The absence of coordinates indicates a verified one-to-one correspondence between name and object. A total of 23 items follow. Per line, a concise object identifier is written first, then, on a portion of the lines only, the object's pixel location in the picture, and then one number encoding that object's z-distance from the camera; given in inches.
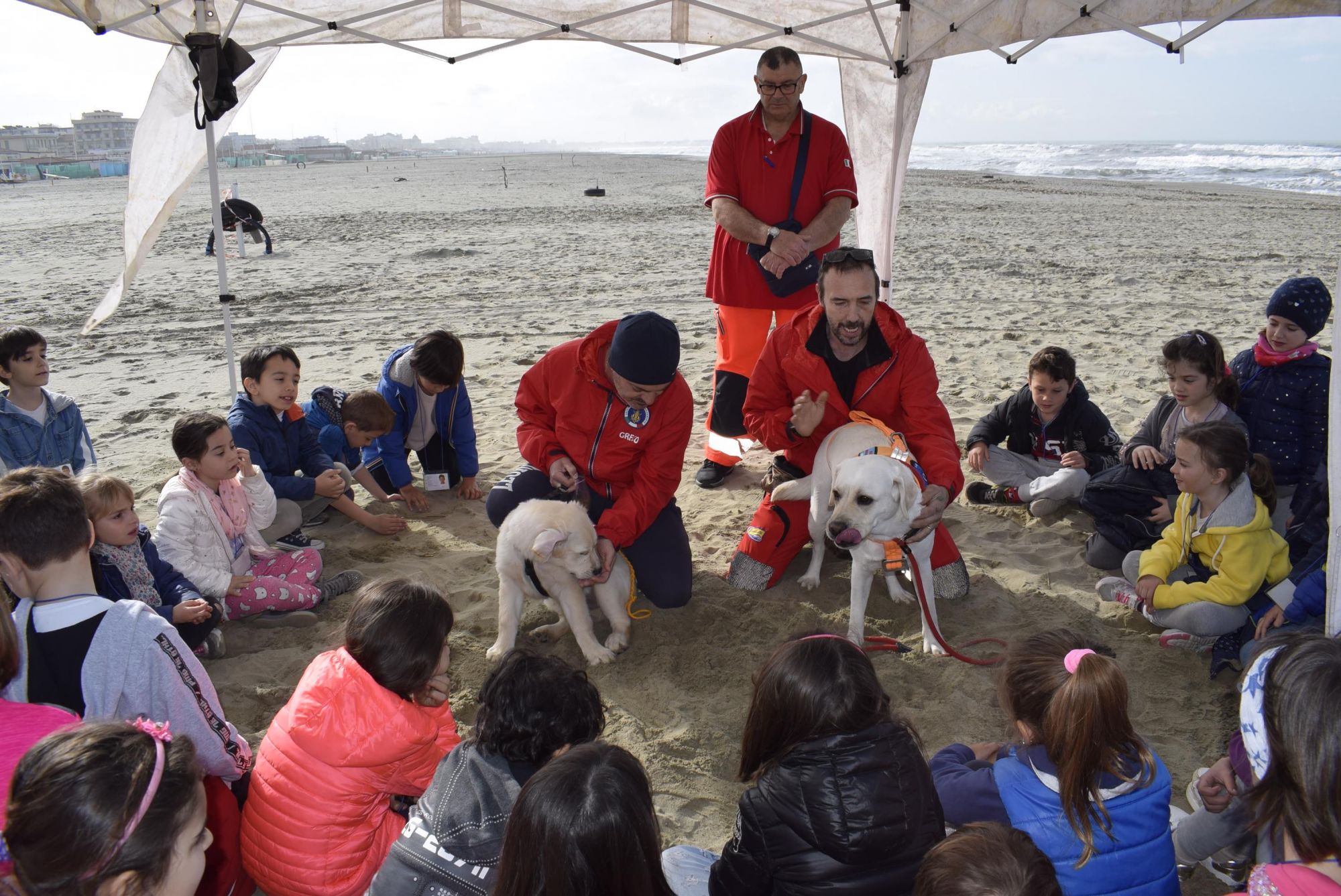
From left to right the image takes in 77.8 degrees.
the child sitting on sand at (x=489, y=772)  81.4
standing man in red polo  224.1
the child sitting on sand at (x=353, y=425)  214.5
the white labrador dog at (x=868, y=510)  147.9
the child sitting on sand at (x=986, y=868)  63.8
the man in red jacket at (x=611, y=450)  175.6
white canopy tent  213.6
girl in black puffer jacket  78.5
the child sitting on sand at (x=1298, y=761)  66.9
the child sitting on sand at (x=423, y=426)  217.9
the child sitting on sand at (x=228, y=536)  162.4
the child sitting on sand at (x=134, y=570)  133.9
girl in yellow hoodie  149.9
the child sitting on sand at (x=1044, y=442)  206.7
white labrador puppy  151.0
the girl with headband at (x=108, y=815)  63.5
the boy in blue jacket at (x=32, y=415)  183.6
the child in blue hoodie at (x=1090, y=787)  80.3
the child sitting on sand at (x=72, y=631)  96.0
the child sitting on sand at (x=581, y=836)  67.3
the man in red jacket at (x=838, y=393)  168.4
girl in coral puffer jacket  95.7
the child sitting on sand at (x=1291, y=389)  170.4
